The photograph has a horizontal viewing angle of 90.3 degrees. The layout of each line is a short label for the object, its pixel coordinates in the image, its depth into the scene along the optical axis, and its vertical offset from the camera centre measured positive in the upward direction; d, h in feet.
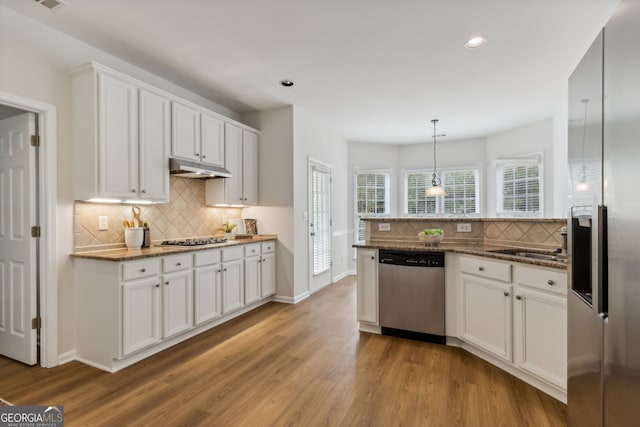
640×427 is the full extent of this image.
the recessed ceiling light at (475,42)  8.96 +4.89
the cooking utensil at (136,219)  10.37 -0.22
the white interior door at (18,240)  8.51 -0.76
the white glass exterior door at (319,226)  16.34 -0.76
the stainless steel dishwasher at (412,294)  9.84 -2.64
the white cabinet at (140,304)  8.25 -2.63
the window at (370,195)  22.13 +1.19
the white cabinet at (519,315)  6.81 -2.54
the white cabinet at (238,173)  13.21 +1.77
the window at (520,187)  18.03 +1.46
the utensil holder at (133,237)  9.84 -0.77
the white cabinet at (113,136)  8.63 +2.21
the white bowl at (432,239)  10.56 -0.91
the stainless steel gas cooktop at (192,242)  11.19 -1.09
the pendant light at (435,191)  16.88 +1.10
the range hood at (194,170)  10.64 +1.51
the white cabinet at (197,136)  10.97 +2.85
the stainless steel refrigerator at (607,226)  3.33 -0.18
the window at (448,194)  21.34 +1.21
